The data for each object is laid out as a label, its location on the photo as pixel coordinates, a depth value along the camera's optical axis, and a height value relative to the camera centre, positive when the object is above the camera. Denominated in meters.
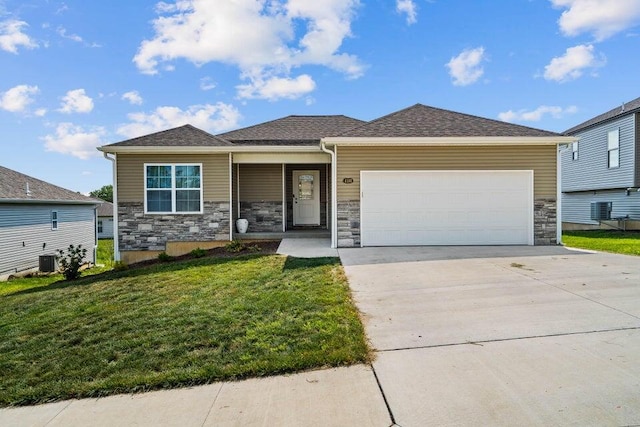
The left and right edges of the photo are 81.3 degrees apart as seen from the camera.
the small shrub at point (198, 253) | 9.73 -1.15
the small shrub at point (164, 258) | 9.73 -1.27
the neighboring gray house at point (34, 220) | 15.11 -0.51
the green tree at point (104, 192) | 64.12 +3.05
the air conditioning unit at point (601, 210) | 18.61 -0.07
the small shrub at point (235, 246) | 10.03 -1.03
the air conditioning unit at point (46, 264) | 16.19 -2.36
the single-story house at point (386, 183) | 9.91 +0.74
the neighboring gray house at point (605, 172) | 16.61 +1.81
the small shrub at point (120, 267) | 9.29 -1.44
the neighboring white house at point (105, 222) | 34.91 -1.17
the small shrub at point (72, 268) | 9.70 -1.51
